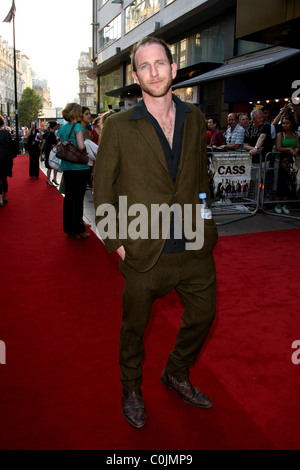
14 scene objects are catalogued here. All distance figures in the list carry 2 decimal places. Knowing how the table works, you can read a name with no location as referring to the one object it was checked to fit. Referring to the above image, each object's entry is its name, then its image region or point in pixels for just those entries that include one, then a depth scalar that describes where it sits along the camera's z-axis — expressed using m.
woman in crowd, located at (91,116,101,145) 6.96
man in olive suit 2.18
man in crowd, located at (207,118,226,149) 9.82
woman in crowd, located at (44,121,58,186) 11.96
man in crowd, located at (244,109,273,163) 8.57
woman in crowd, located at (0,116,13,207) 9.17
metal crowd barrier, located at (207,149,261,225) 7.73
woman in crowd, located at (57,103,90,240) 6.26
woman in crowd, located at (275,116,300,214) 8.43
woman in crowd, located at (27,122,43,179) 14.78
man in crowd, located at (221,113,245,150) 8.92
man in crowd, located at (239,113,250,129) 9.77
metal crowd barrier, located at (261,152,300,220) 8.43
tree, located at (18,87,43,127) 82.19
